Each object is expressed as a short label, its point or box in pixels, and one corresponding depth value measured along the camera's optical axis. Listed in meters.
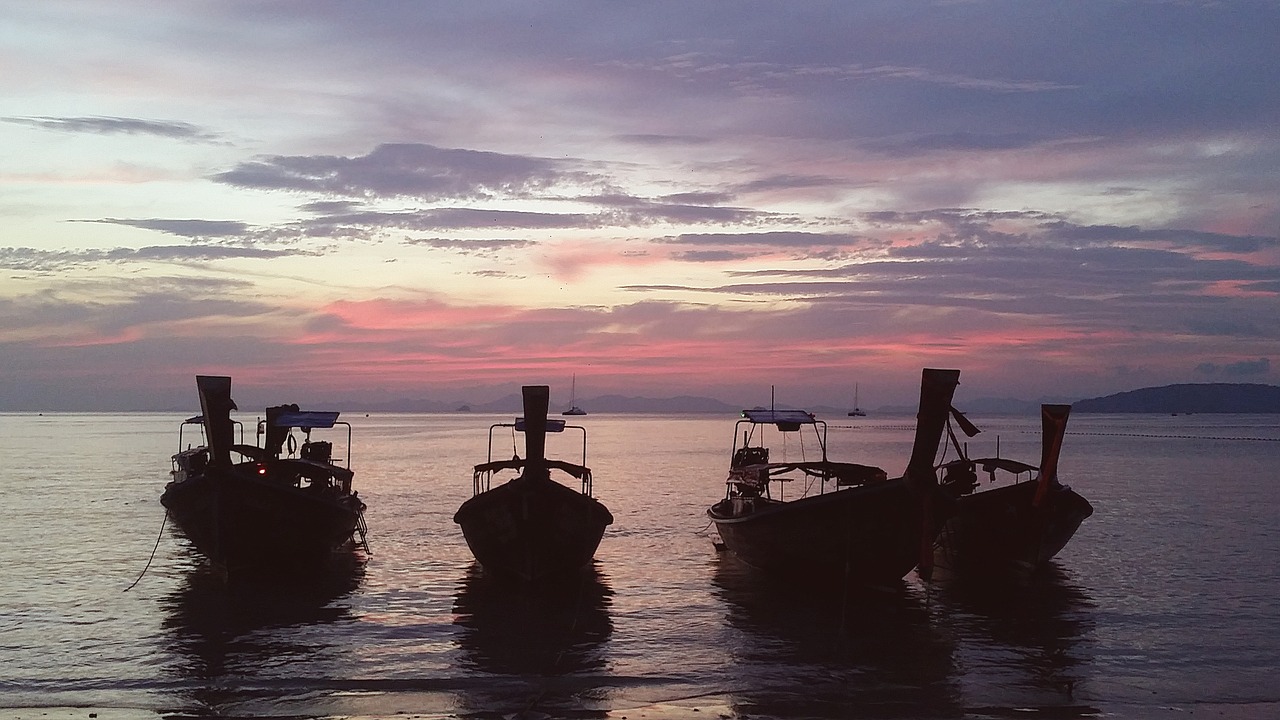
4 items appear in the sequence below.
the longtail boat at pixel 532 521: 21.70
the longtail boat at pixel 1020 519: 23.70
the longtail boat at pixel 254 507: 22.12
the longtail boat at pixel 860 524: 18.45
